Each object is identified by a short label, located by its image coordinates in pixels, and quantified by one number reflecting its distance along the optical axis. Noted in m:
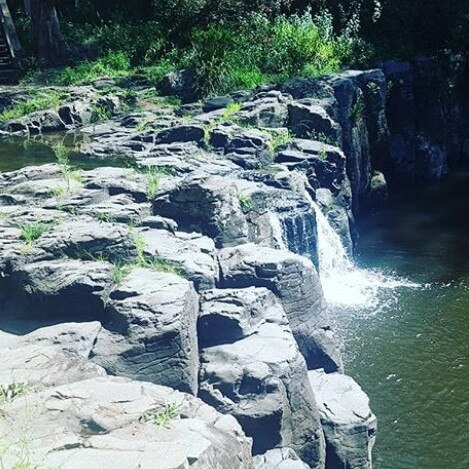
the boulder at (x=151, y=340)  8.06
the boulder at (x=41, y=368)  6.93
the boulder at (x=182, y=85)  20.08
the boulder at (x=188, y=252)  9.58
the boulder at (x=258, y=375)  8.24
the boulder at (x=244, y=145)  15.24
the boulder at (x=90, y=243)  9.43
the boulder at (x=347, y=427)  9.18
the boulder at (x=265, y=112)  17.27
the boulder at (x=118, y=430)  5.56
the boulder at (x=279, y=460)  8.11
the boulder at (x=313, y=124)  17.50
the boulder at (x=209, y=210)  11.05
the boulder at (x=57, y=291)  8.75
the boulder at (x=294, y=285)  10.02
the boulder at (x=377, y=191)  20.56
